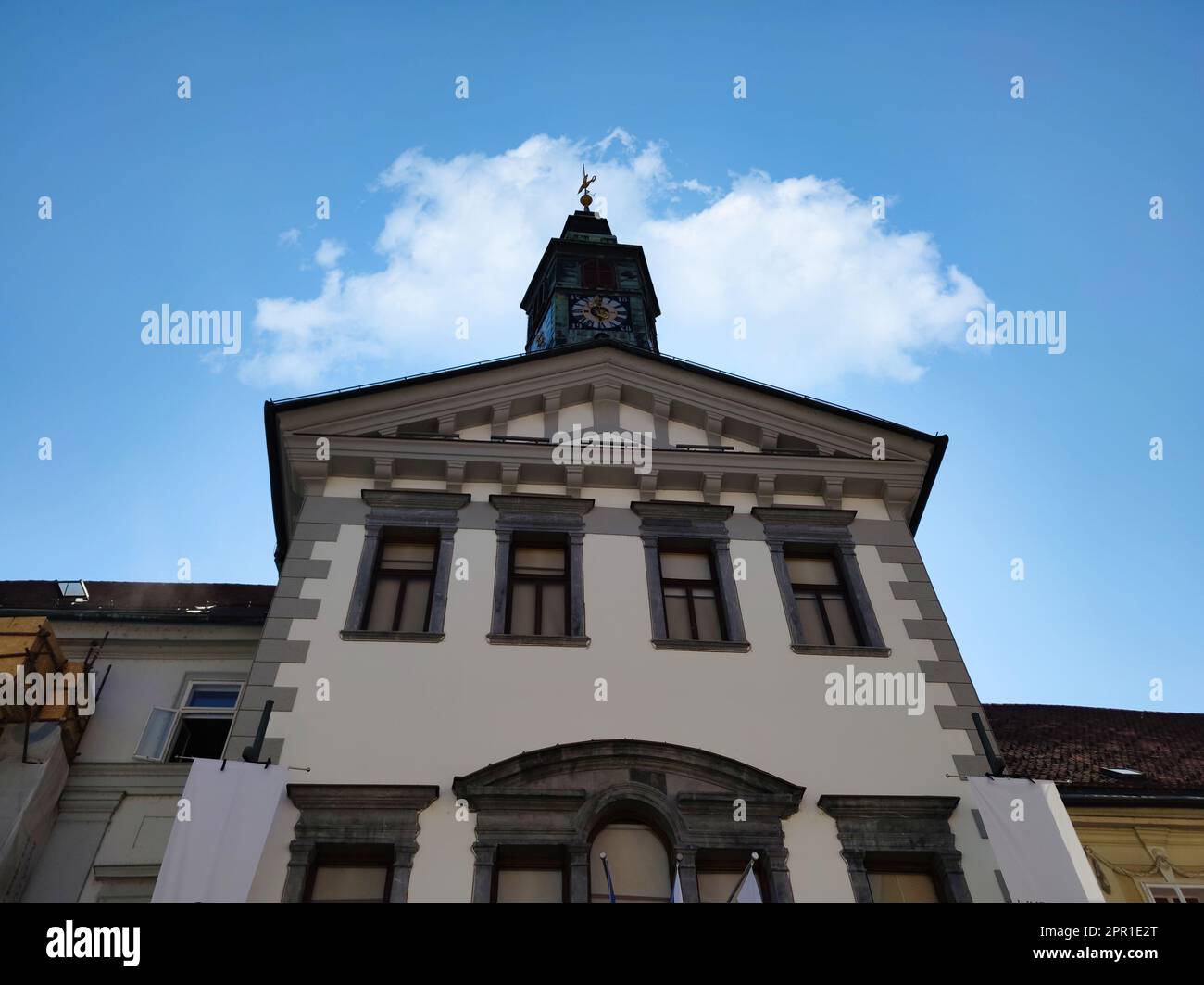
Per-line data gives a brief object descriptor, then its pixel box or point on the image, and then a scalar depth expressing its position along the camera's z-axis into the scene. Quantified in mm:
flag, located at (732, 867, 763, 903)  9250
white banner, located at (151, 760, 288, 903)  9344
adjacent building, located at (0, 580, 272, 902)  12023
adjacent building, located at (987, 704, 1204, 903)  13867
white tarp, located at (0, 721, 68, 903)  11602
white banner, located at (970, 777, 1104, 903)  9961
